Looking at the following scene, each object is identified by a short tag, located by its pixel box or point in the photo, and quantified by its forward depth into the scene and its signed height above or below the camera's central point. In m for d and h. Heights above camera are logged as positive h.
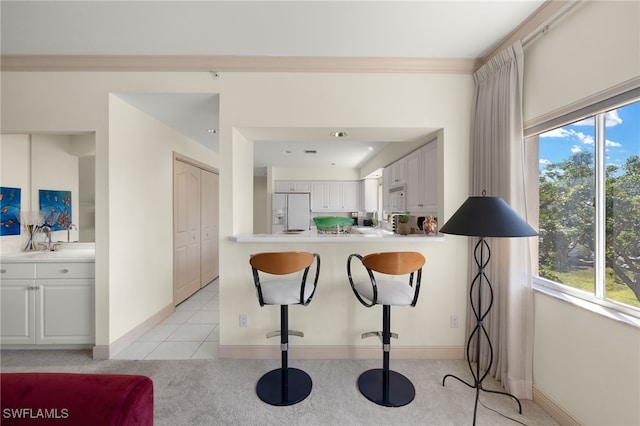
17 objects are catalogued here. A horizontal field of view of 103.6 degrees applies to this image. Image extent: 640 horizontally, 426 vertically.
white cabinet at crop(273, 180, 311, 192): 6.73 +0.68
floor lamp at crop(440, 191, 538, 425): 1.43 -0.06
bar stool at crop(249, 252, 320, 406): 1.79 -0.63
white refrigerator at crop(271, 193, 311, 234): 6.68 +0.03
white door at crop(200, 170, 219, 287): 4.36 -0.27
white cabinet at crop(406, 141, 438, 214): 2.69 +0.37
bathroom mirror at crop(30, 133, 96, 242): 2.82 +0.43
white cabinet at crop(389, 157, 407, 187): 3.47 +0.57
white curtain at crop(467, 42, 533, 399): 1.83 -0.25
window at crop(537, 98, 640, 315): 1.34 +0.03
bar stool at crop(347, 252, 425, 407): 1.76 -0.64
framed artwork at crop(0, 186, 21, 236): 2.53 +0.01
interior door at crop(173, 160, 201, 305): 3.54 -0.30
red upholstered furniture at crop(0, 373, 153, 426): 0.84 -0.65
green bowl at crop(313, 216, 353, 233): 2.51 -0.12
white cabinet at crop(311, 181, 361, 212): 6.75 +0.43
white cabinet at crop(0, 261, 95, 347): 2.35 -0.83
